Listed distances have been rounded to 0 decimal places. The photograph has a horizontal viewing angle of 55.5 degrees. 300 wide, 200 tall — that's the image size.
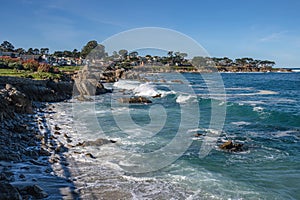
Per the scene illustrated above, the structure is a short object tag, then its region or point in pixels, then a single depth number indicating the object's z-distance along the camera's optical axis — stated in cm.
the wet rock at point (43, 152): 1144
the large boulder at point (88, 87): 3675
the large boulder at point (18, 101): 1893
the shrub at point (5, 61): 4652
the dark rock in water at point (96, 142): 1323
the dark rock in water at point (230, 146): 1267
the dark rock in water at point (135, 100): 2958
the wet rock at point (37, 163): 1030
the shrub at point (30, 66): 4588
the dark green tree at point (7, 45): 13162
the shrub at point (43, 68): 4600
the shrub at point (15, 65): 4474
